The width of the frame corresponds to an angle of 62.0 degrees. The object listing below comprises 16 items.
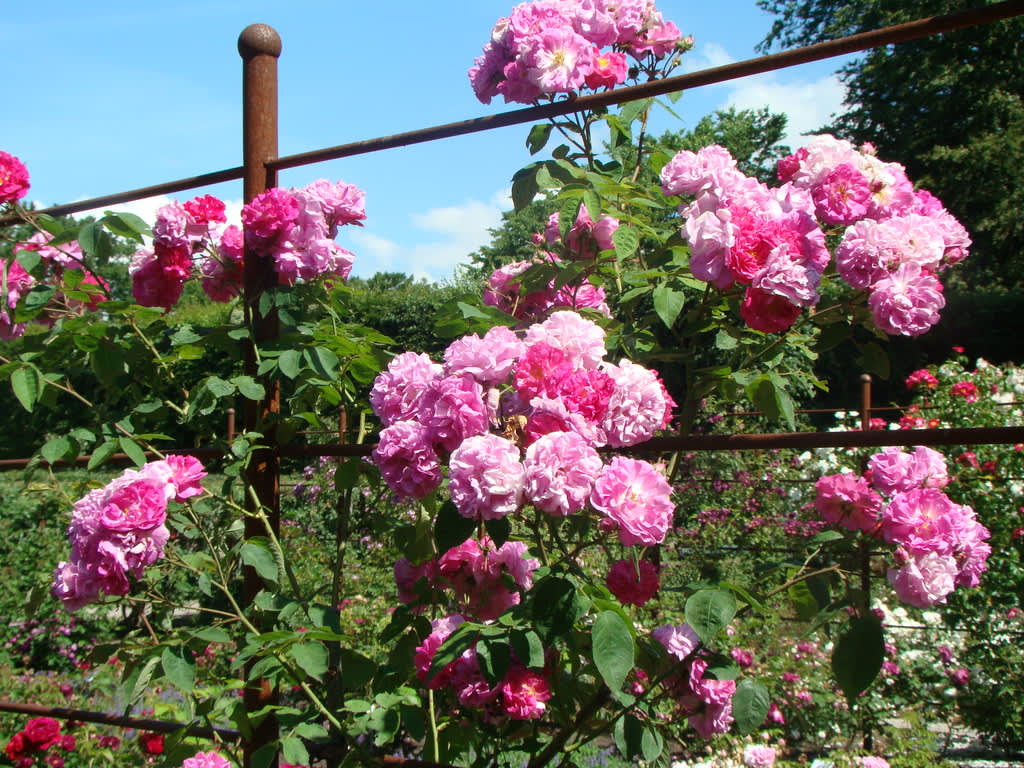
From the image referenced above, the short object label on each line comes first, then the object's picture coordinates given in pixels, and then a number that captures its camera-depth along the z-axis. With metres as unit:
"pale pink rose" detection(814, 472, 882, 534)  1.14
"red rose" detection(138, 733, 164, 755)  2.10
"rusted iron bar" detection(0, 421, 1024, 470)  0.90
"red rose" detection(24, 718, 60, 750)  2.17
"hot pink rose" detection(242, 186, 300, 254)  1.36
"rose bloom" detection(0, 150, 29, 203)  1.64
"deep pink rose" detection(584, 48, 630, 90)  1.37
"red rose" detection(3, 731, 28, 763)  2.16
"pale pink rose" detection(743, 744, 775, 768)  2.37
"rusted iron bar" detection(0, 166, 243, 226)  1.47
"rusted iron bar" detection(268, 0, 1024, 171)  0.98
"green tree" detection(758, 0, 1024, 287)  14.39
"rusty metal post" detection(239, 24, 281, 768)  1.41
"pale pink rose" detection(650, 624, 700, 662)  1.16
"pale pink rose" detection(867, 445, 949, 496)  1.11
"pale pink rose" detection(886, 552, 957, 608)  1.04
